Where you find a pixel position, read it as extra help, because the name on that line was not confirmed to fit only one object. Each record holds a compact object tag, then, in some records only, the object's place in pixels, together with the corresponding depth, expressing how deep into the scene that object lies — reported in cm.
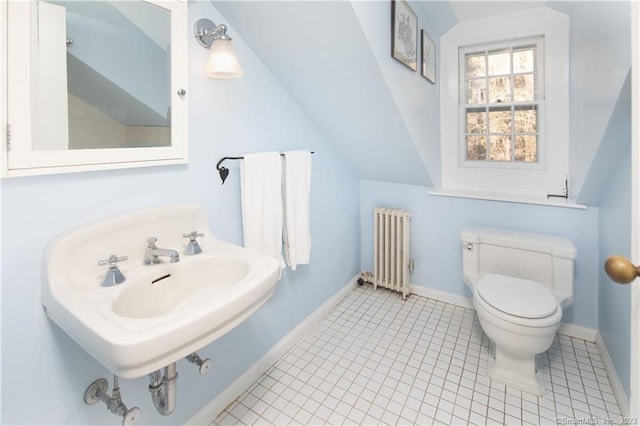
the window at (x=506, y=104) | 225
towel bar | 154
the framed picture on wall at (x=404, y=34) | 170
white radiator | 263
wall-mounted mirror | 94
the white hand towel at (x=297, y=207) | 184
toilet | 165
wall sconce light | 134
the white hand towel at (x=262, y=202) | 162
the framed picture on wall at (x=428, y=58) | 216
